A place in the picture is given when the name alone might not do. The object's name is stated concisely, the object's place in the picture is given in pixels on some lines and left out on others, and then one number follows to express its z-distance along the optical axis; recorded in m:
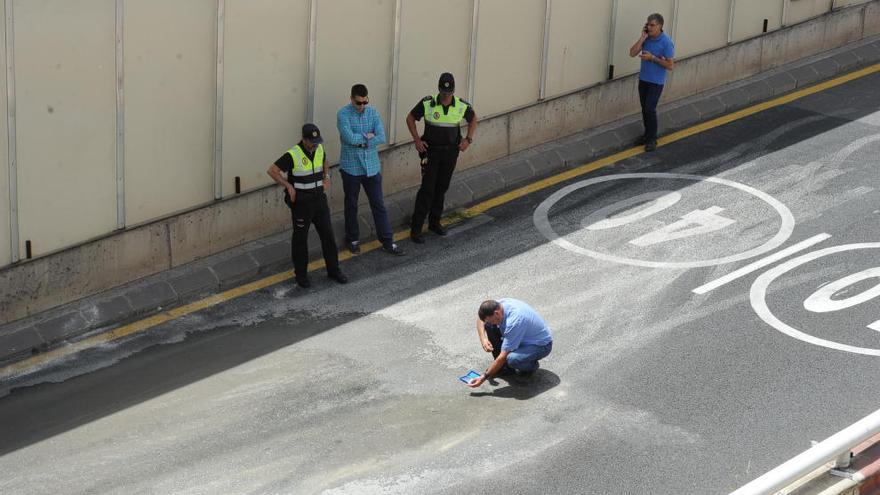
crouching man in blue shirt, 12.33
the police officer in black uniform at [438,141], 15.52
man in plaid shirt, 14.95
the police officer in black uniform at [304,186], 14.27
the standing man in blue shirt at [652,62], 17.69
